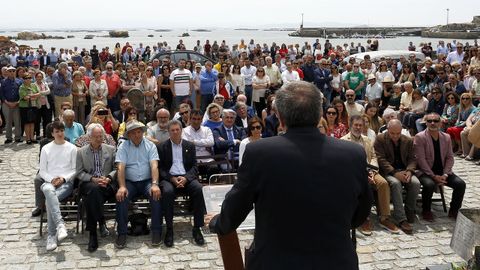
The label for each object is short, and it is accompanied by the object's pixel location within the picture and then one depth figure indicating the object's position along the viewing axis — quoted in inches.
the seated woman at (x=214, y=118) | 315.3
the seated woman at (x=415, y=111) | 437.1
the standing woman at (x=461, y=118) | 405.7
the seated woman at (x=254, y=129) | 271.0
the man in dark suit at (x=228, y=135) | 295.1
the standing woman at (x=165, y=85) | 498.0
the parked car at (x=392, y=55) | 794.8
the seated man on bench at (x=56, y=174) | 228.1
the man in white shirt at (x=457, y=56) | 669.3
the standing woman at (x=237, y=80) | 503.8
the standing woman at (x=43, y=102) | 450.3
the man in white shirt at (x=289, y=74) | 518.0
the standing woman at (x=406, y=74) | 559.2
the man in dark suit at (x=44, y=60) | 784.3
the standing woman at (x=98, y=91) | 451.8
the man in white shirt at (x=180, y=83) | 484.4
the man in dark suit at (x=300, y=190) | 86.1
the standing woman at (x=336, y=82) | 537.0
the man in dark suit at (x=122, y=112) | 366.3
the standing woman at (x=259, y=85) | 501.7
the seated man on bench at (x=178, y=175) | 233.9
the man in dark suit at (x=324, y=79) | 532.1
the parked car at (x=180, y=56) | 681.6
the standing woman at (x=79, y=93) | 466.9
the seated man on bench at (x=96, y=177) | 226.7
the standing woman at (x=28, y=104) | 440.1
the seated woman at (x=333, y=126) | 312.0
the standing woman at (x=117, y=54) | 856.0
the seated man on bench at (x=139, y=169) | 232.8
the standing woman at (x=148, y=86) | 449.4
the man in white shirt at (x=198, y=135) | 287.4
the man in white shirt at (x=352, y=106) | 381.5
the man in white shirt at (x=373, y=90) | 500.1
